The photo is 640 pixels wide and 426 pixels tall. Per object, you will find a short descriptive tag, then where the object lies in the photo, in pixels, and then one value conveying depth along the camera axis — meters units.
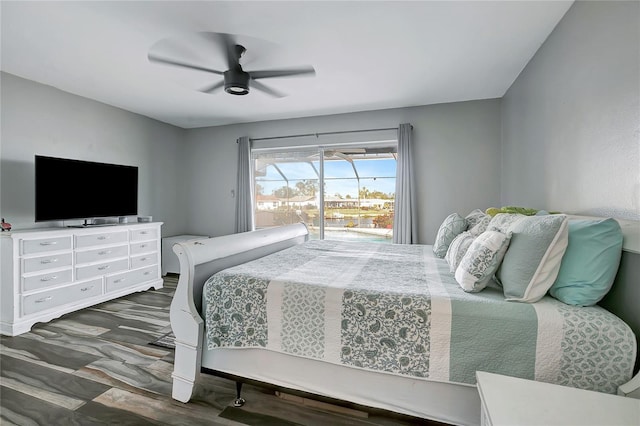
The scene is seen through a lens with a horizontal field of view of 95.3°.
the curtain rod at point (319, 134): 4.33
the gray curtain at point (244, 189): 4.90
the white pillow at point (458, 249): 1.90
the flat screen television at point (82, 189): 3.10
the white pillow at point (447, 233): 2.55
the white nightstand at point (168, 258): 4.71
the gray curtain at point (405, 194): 4.07
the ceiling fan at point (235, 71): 2.41
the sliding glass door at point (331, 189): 4.58
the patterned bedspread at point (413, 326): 1.21
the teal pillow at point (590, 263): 1.30
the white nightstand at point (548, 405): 0.88
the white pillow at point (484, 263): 1.51
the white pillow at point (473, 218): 2.62
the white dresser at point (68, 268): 2.71
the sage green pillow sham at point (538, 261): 1.37
